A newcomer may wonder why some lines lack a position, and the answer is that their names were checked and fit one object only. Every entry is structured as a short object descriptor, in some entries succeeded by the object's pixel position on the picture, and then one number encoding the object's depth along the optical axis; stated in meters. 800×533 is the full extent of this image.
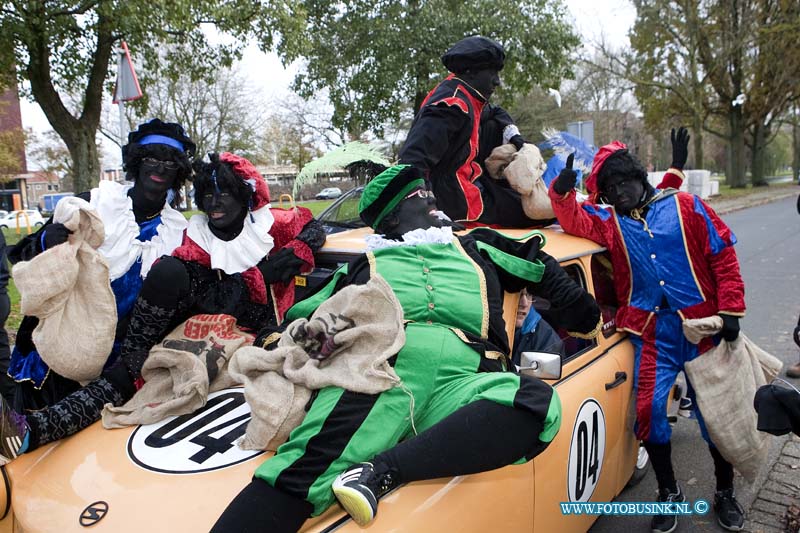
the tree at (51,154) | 37.69
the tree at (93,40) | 7.50
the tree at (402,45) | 13.06
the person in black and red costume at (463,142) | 3.56
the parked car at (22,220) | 33.34
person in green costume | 1.68
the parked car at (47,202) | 47.20
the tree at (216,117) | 30.44
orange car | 1.70
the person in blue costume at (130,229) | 2.68
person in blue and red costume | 2.84
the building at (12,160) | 26.53
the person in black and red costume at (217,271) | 2.51
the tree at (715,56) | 24.91
